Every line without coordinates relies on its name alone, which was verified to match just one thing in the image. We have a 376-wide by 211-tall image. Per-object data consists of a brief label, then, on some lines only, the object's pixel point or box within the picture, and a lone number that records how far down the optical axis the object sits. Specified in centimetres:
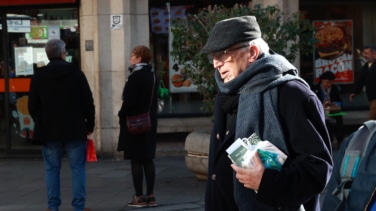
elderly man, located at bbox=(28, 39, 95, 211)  1012
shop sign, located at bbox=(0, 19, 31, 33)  1646
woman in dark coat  1084
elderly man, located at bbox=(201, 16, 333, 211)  420
